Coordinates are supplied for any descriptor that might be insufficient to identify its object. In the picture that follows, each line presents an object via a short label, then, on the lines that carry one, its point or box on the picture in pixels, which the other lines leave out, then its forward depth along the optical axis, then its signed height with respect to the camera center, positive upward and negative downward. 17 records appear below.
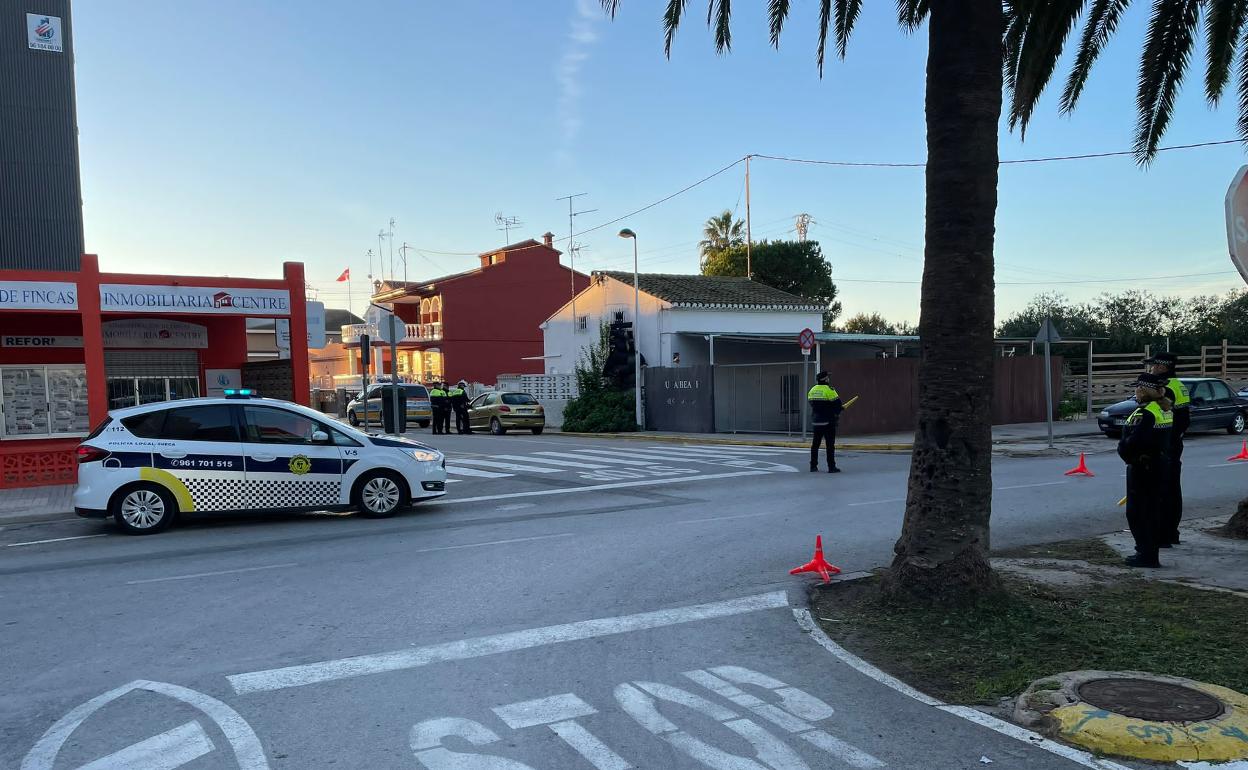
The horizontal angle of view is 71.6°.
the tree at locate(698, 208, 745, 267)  61.38 +10.49
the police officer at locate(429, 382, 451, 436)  31.02 -0.50
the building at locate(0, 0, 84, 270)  22.89 +7.15
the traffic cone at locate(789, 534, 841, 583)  7.77 -1.72
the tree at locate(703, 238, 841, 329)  53.84 +7.04
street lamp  29.86 +1.30
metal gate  24.61 -0.56
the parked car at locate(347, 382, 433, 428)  35.44 -0.64
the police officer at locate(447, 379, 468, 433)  31.00 -0.56
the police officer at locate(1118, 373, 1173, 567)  7.83 -0.91
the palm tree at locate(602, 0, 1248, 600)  6.08 +0.39
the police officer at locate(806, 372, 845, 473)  16.02 -0.73
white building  30.44 +2.32
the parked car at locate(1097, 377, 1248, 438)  21.86 -1.20
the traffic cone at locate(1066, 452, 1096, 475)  15.12 -1.83
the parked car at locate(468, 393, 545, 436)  30.53 -0.94
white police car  10.61 -0.85
